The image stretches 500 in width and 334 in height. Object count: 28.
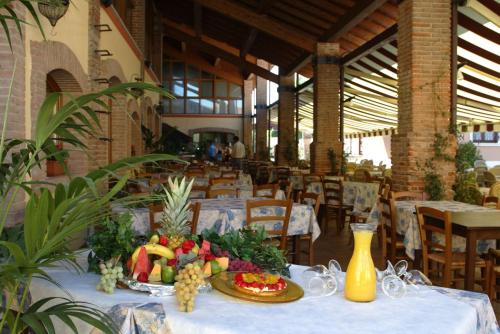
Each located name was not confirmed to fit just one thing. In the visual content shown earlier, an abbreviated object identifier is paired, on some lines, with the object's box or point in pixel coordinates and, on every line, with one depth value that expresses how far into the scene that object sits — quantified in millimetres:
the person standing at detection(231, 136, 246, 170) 14469
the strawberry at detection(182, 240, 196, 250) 1794
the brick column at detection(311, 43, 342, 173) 11102
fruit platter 1623
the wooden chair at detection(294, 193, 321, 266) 4414
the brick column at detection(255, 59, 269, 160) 20281
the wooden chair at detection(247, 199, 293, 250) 3807
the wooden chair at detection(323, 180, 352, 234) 7062
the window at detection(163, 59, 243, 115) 24047
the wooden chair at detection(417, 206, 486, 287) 3549
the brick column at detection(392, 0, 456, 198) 6285
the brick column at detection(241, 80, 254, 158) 23953
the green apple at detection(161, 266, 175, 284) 1667
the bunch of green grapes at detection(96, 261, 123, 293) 1623
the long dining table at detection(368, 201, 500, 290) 3445
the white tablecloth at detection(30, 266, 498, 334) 1369
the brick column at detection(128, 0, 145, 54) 11414
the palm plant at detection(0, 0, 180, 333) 1166
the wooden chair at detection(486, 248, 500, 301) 3619
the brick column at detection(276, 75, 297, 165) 15672
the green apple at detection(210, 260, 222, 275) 1803
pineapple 1931
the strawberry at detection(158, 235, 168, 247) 1852
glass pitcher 1575
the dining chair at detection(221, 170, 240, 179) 8781
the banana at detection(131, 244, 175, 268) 1746
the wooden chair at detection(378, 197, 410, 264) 4406
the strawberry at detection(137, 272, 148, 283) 1675
